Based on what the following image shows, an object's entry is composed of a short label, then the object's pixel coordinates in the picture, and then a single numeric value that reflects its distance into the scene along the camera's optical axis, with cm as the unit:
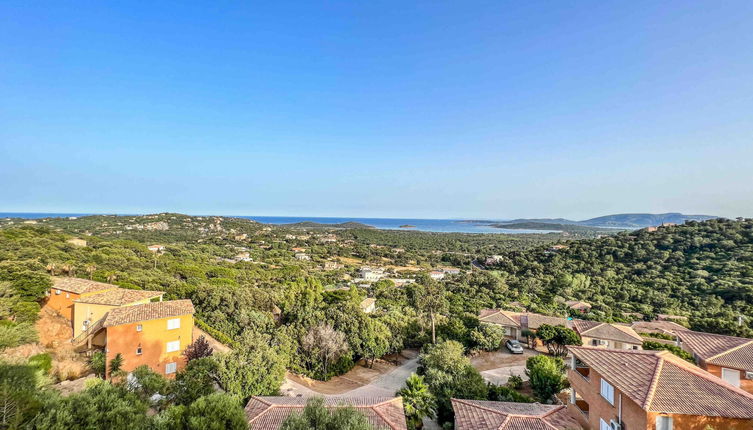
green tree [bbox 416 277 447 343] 3155
